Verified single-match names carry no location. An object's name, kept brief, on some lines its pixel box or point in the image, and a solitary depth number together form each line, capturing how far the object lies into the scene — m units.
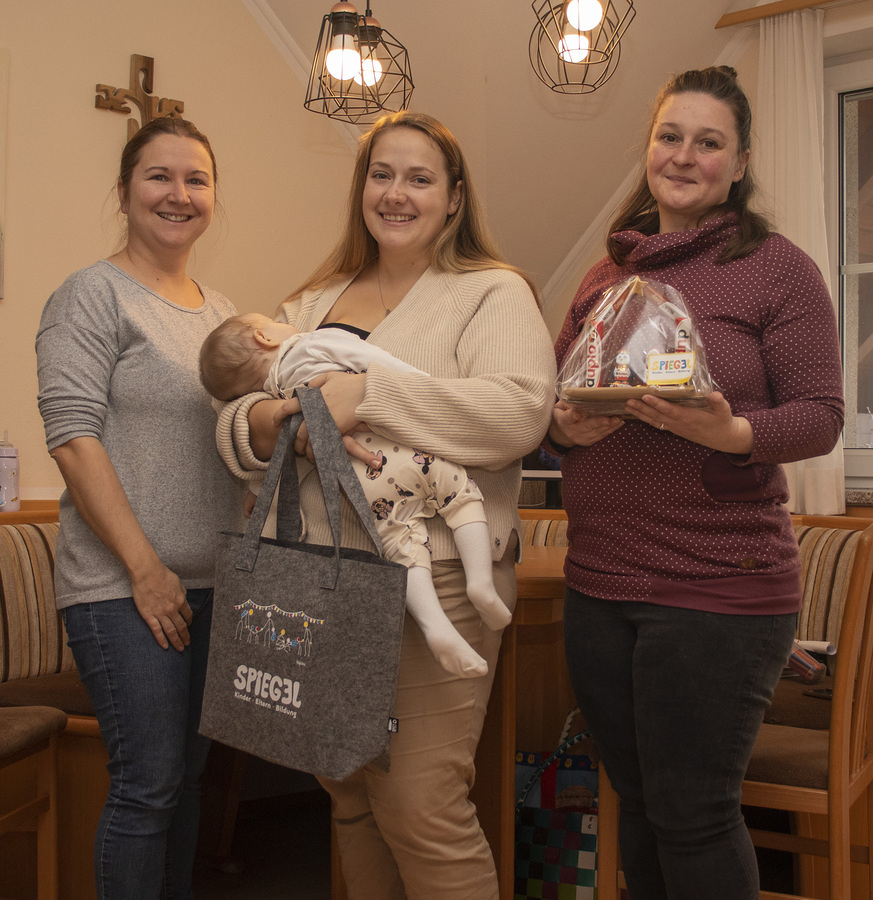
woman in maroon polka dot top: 1.27
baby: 1.27
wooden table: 1.78
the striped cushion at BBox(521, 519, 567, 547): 2.97
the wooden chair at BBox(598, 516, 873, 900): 1.56
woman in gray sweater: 1.46
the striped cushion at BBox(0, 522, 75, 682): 2.08
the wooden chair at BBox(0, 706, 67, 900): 1.75
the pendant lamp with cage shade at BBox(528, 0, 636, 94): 2.46
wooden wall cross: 3.12
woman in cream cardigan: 1.32
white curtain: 3.32
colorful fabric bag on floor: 1.94
